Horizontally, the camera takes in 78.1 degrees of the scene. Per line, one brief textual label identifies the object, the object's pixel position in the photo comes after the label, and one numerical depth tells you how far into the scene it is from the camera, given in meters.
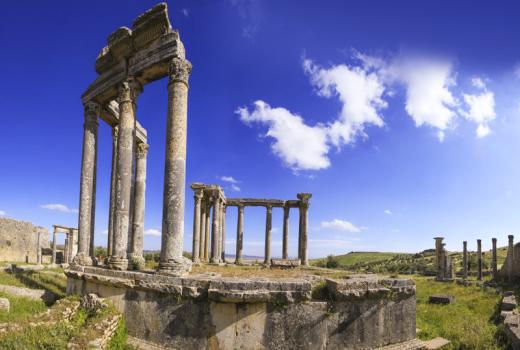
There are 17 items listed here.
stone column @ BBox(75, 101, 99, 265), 13.45
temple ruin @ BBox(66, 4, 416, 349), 7.45
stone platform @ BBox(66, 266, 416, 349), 7.40
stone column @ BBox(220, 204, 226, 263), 31.20
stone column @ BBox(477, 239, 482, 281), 31.66
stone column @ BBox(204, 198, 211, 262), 30.48
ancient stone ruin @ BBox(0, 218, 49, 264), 33.88
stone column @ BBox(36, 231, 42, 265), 35.90
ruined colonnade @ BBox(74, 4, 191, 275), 10.09
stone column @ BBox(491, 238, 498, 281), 30.73
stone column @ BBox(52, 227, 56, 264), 35.17
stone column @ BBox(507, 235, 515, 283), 29.40
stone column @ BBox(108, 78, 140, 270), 11.38
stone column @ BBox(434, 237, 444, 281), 30.64
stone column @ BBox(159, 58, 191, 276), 9.73
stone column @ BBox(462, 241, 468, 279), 31.99
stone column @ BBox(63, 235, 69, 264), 36.78
